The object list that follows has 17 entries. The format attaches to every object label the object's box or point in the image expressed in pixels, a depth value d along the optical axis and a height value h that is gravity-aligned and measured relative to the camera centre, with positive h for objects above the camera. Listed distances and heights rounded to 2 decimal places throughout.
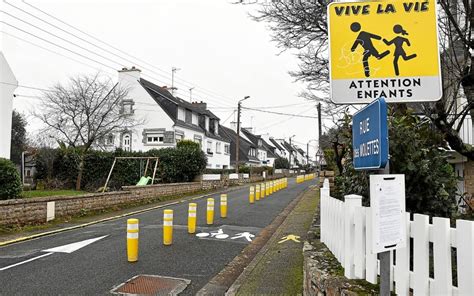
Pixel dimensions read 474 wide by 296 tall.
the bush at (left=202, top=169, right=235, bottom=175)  30.54 -0.59
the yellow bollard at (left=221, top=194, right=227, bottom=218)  13.52 -1.55
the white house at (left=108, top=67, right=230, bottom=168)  34.81 +4.56
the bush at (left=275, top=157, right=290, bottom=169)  78.38 +0.40
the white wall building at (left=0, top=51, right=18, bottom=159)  20.34 +3.62
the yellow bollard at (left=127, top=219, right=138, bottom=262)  7.30 -1.51
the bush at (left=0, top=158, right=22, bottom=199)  11.87 -0.54
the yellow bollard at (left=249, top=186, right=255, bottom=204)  18.17 -1.51
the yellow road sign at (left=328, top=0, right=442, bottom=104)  3.04 +0.97
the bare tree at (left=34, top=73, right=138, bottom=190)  27.72 +3.85
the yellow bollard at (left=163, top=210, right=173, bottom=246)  8.73 -1.53
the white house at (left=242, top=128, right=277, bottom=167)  68.62 +3.25
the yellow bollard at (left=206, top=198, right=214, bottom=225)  11.97 -1.52
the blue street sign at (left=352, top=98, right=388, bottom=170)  2.28 +0.19
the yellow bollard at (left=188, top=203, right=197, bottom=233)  10.23 -1.54
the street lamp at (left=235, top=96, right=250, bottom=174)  33.35 +5.27
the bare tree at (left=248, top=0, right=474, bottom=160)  6.03 +1.79
